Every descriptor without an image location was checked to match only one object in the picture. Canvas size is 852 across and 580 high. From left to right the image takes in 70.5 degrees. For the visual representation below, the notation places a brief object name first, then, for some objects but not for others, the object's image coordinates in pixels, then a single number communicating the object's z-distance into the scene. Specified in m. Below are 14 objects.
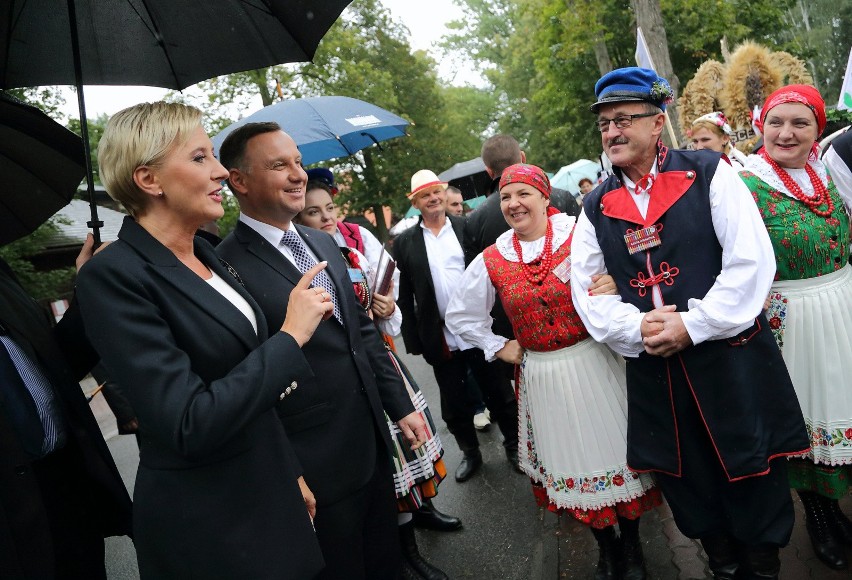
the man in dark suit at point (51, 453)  1.95
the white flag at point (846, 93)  4.38
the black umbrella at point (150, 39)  2.28
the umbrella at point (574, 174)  15.56
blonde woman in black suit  1.58
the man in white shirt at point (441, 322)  4.63
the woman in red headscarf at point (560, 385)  2.85
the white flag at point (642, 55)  5.57
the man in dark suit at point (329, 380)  2.17
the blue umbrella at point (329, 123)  3.57
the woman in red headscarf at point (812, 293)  2.72
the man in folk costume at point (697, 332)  2.33
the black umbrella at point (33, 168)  2.36
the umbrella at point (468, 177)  14.05
